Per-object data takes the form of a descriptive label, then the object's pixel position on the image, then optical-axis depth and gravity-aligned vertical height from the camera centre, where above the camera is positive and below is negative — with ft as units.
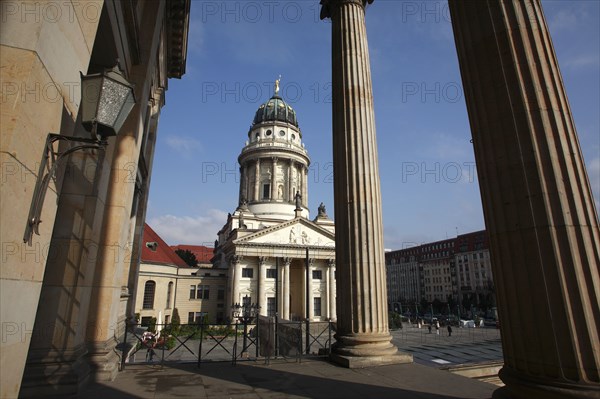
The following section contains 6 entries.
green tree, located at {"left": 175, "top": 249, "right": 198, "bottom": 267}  257.65 +34.03
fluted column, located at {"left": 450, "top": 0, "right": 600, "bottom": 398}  12.51 +3.67
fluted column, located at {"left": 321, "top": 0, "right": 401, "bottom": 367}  28.04 +8.58
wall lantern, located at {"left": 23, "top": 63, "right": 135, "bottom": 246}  10.53 +6.53
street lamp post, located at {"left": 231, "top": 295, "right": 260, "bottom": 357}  148.66 -2.85
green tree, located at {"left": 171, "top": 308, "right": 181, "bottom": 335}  157.15 -5.02
